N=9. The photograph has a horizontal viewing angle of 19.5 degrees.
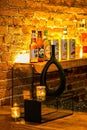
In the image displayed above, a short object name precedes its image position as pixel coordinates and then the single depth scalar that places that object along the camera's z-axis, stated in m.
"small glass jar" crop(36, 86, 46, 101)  1.48
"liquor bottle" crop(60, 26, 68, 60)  2.13
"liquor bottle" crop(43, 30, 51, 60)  2.00
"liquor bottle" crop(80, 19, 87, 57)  2.47
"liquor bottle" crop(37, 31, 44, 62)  1.94
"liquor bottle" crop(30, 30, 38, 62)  1.93
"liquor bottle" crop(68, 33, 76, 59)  2.19
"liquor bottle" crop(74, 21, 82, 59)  2.44
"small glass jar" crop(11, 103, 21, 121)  1.49
